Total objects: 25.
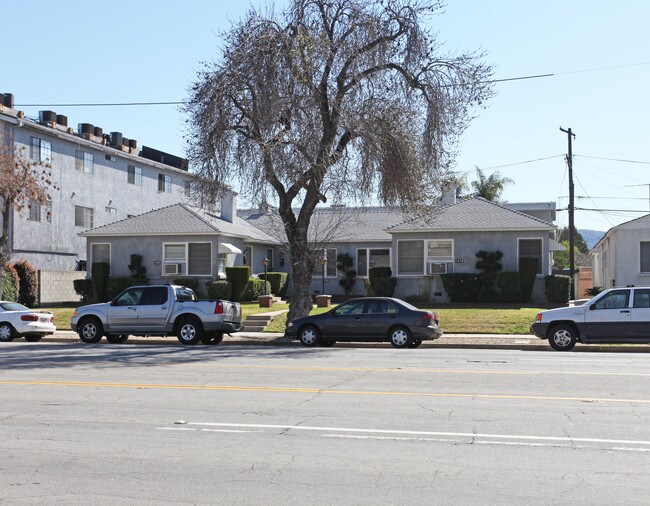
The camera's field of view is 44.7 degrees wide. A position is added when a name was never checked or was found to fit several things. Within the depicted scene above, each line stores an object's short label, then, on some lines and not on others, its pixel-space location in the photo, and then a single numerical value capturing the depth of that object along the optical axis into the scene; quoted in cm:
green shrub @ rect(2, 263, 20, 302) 3506
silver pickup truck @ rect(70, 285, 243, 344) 2291
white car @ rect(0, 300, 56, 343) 2491
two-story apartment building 4078
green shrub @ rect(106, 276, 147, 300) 3784
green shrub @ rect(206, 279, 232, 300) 3681
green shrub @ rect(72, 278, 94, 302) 3822
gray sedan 2209
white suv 2055
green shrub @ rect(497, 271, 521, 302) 3362
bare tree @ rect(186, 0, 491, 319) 2294
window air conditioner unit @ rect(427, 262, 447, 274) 3597
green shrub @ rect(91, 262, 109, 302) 3847
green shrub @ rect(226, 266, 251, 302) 3731
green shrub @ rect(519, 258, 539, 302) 3394
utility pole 4044
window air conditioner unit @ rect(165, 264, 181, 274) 3872
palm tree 6056
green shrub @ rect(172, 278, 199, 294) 3759
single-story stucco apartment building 3522
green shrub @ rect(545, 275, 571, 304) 3334
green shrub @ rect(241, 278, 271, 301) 3816
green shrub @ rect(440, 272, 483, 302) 3438
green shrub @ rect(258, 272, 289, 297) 4094
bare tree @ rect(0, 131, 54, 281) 3028
